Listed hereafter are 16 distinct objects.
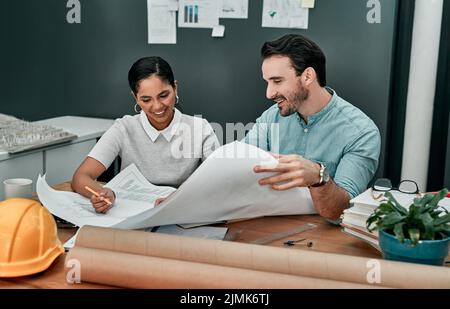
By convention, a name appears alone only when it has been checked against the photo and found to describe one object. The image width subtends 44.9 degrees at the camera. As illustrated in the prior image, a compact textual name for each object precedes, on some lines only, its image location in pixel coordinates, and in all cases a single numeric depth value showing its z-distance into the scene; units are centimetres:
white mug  145
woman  205
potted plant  101
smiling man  184
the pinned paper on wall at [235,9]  273
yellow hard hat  104
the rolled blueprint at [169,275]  94
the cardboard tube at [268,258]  93
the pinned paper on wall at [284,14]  264
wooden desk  105
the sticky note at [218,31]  280
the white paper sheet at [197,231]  130
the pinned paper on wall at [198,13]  279
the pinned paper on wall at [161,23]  290
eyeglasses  130
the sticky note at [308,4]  260
